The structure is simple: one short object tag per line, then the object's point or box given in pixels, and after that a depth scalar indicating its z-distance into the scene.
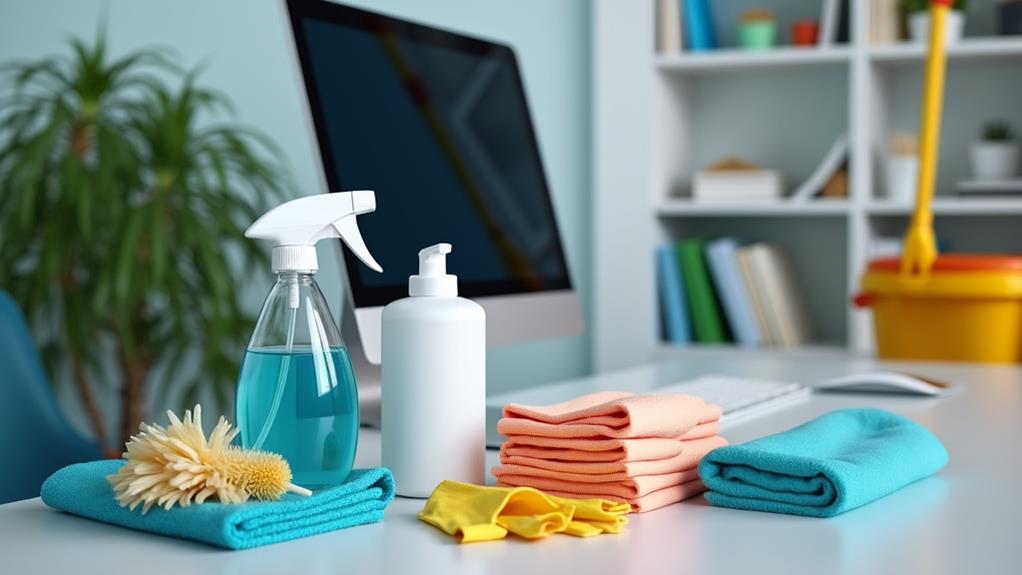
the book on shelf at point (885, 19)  3.09
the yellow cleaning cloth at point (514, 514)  0.75
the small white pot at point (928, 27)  3.01
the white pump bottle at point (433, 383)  0.84
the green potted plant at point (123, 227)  2.56
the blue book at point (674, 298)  3.32
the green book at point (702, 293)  3.26
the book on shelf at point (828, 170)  3.16
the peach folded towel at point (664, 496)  0.84
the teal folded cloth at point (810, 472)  0.84
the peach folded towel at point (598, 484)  0.84
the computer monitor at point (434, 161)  1.25
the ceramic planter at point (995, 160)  3.04
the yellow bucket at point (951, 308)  2.14
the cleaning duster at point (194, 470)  0.73
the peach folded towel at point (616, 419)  0.84
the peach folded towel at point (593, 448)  0.83
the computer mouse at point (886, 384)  1.51
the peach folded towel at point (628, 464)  0.84
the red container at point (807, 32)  3.20
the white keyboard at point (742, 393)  1.29
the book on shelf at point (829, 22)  3.13
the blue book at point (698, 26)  3.32
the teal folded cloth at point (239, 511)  0.71
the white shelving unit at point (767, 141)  3.16
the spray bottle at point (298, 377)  0.79
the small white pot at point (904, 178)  3.06
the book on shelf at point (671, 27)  3.33
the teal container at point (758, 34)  3.25
